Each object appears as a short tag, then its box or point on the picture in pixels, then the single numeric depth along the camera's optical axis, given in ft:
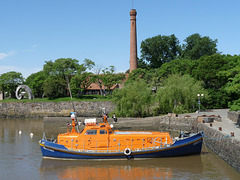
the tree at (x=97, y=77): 231.71
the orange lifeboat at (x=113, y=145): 71.92
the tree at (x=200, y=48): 286.66
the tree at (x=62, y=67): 253.44
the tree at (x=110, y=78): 228.02
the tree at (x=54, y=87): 229.58
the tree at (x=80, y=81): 230.07
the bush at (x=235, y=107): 81.50
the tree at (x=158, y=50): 286.66
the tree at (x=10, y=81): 267.18
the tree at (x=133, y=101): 156.97
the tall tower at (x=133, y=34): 240.53
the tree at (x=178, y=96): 152.87
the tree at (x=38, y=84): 263.70
